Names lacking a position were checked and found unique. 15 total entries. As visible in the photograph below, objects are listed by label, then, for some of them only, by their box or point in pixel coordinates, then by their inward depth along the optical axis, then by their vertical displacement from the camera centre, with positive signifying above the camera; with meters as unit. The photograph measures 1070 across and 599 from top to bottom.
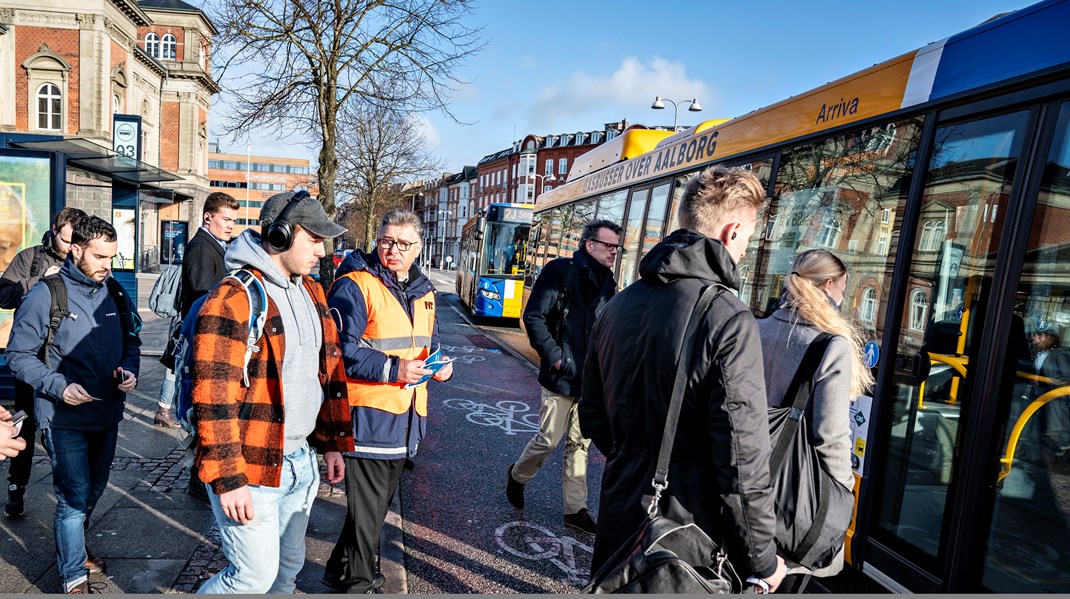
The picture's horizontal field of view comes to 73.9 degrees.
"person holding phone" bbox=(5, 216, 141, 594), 3.48 -0.90
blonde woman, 2.40 -0.30
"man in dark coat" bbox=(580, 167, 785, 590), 2.05 -0.40
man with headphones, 2.46 -0.66
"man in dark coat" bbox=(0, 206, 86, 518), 4.26 -0.64
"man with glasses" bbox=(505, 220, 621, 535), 4.76 -0.67
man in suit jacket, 5.10 -0.33
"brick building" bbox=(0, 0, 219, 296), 9.14 +5.33
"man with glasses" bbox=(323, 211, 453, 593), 3.37 -0.69
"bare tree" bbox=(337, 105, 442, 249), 30.34 +2.68
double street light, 25.56 +5.32
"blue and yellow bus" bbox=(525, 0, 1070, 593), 3.07 -0.03
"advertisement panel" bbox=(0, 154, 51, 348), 7.25 -0.11
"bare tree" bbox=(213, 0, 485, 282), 12.94 +3.07
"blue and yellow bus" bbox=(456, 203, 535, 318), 19.78 -0.65
